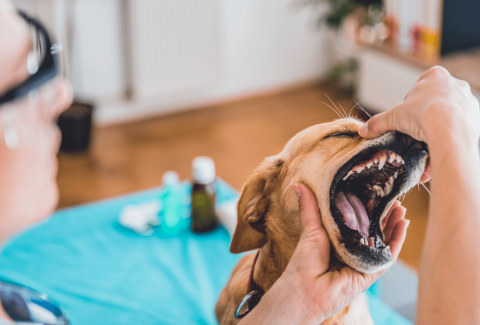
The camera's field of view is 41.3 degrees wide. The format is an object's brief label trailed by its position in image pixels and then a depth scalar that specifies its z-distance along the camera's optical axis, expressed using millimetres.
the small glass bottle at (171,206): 829
